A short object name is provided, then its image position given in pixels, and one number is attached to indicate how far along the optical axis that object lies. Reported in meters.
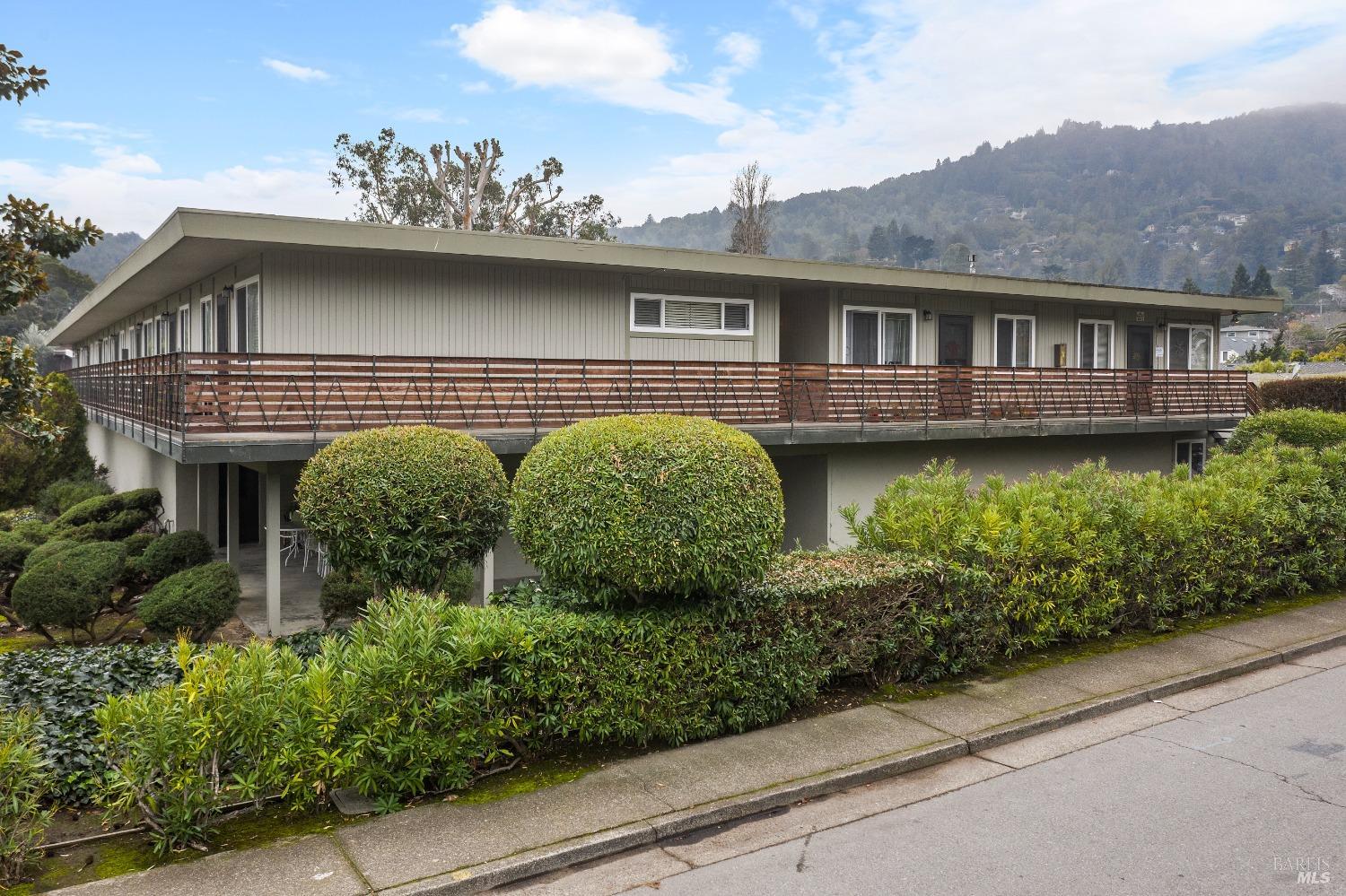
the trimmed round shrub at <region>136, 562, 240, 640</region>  9.44
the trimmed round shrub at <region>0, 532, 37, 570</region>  13.39
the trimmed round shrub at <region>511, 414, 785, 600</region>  6.29
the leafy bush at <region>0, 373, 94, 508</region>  24.09
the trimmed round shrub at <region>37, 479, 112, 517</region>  20.77
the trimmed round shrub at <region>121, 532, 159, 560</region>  12.68
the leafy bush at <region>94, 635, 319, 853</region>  5.12
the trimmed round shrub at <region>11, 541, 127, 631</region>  10.20
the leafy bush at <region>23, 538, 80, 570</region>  11.66
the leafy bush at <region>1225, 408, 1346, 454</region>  14.83
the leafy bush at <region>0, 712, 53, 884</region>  4.80
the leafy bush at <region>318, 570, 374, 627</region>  10.96
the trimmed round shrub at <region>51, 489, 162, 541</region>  14.80
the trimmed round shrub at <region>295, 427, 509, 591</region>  7.68
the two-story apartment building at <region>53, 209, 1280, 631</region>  12.20
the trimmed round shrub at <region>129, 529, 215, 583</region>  11.46
